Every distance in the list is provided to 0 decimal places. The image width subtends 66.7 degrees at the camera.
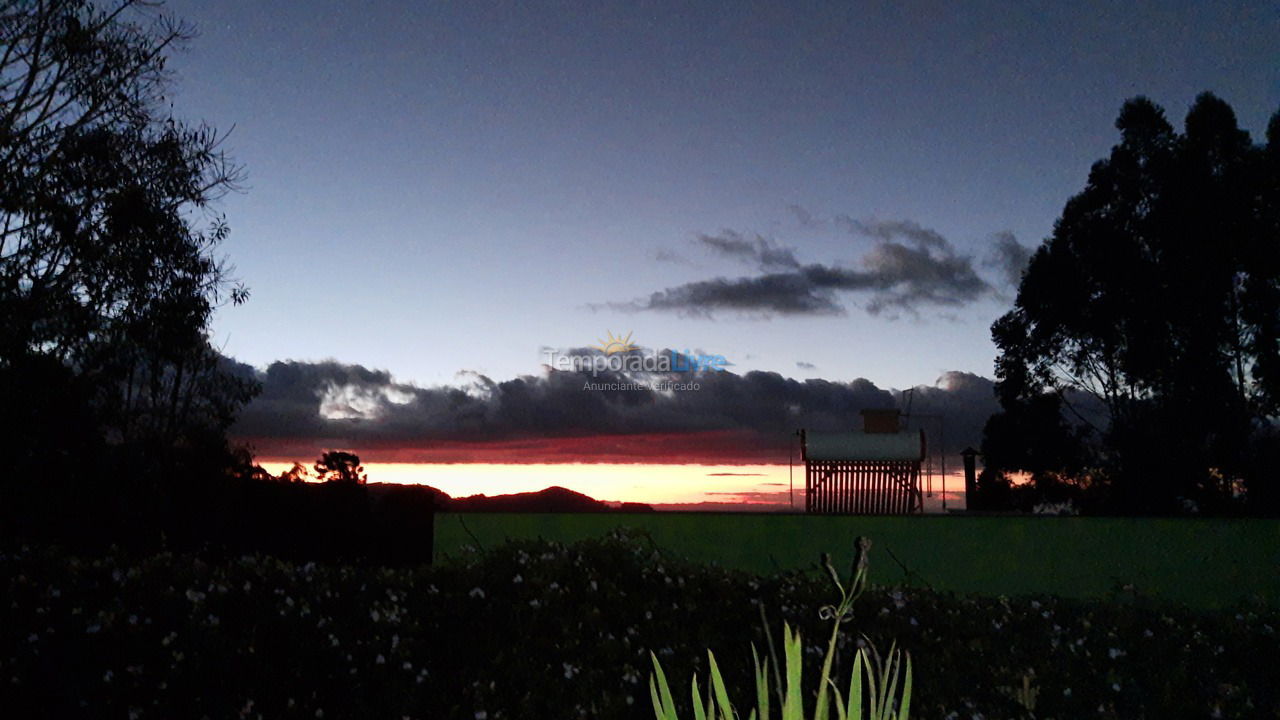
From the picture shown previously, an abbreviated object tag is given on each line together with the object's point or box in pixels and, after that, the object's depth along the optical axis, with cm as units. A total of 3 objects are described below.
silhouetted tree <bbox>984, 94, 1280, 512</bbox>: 2128
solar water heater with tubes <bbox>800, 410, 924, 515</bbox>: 1505
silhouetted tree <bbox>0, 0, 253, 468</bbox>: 1450
